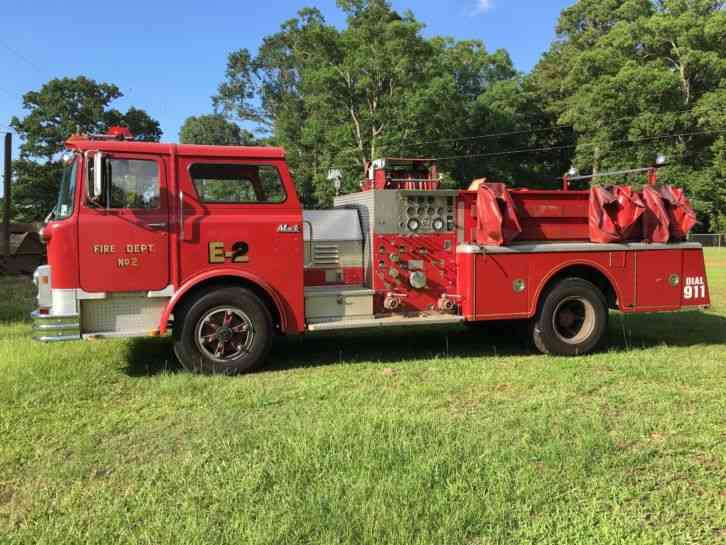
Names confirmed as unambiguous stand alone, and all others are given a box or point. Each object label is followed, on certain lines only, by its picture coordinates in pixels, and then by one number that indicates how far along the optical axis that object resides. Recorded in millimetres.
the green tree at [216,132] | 63781
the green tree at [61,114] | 49906
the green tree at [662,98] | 39875
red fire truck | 5965
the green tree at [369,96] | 35594
